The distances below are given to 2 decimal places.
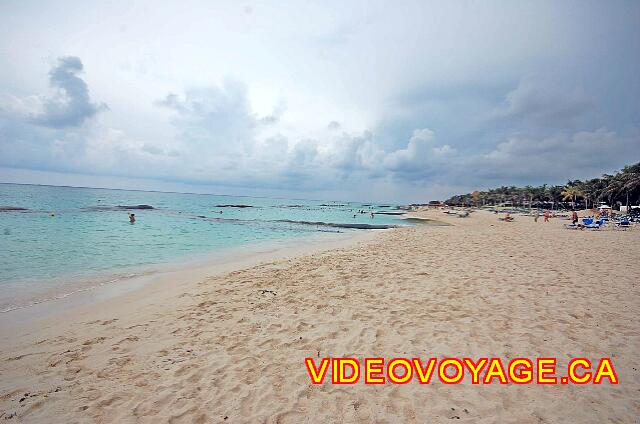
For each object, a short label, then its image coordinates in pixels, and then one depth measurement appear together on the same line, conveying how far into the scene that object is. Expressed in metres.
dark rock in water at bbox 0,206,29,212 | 40.12
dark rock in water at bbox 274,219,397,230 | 36.66
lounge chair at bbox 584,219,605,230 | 26.77
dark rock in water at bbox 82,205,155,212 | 49.66
